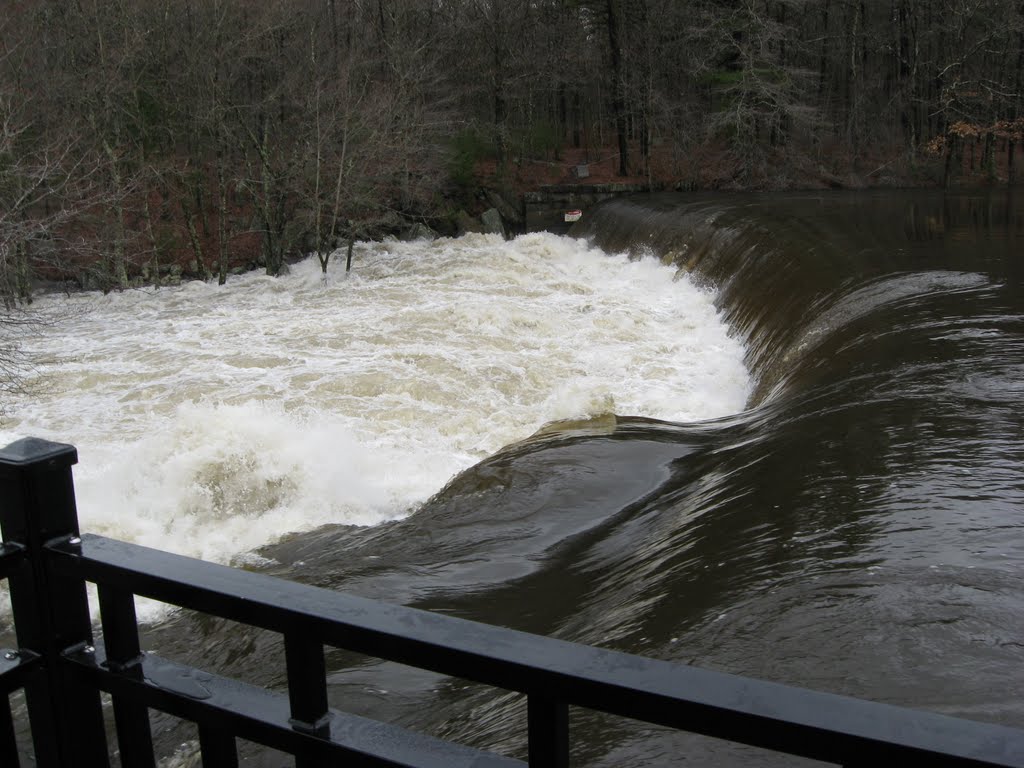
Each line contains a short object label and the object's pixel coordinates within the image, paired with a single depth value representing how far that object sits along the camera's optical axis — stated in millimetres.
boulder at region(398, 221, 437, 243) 28562
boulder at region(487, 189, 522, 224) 31172
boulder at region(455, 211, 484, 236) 29666
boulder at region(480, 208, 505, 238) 30017
